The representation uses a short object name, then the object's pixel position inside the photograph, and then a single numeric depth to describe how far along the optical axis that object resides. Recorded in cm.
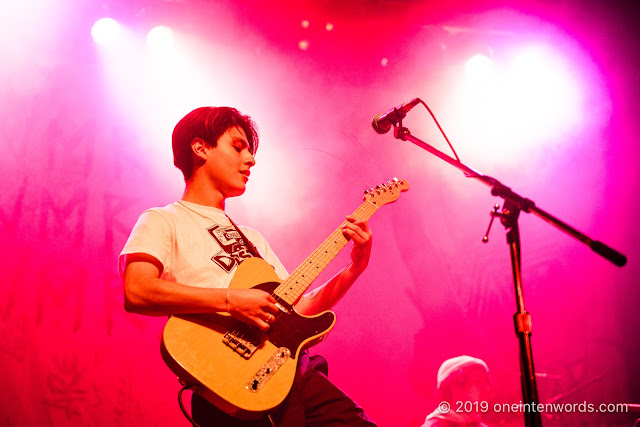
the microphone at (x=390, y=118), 239
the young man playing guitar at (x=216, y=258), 192
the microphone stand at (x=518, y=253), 167
